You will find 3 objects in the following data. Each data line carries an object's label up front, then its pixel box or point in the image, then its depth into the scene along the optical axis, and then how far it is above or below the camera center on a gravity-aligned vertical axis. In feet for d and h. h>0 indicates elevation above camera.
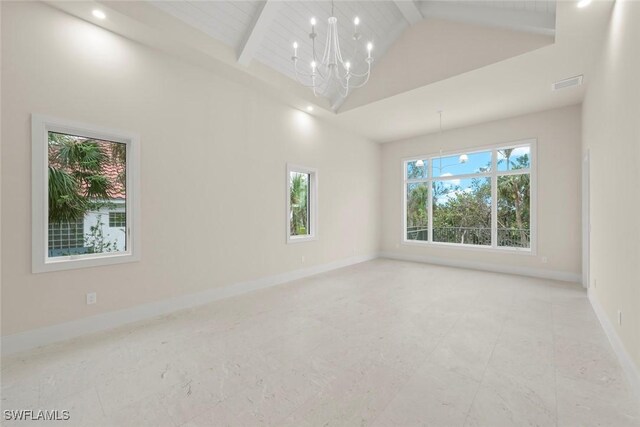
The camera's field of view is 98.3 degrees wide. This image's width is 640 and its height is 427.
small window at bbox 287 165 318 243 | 17.57 +0.67
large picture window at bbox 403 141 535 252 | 18.70 +1.06
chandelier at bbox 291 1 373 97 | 15.47 +7.92
